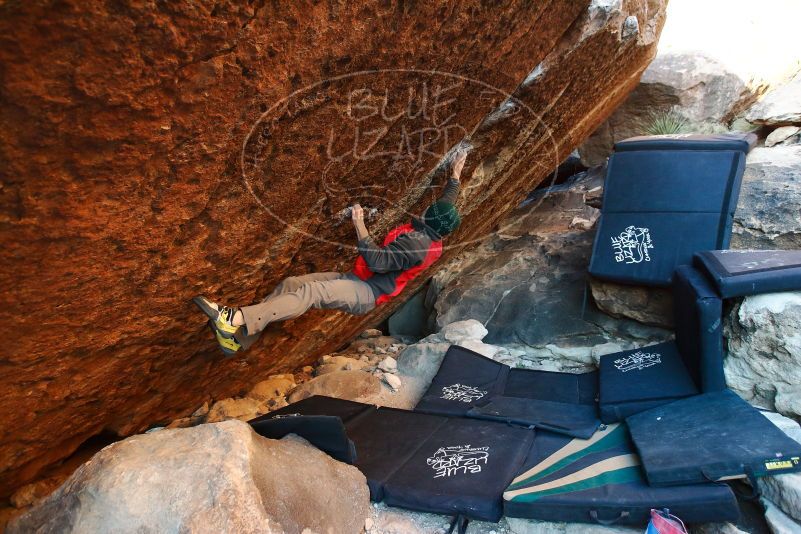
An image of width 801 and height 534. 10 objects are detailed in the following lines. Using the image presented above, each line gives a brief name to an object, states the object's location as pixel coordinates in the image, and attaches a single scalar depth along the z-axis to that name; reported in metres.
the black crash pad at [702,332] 2.70
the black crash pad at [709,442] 2.01
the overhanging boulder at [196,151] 1.23
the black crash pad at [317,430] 2.44
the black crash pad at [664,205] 3.48
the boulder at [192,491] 1.70
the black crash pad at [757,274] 2.71
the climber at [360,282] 2.28
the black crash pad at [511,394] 3.02
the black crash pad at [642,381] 2.80
